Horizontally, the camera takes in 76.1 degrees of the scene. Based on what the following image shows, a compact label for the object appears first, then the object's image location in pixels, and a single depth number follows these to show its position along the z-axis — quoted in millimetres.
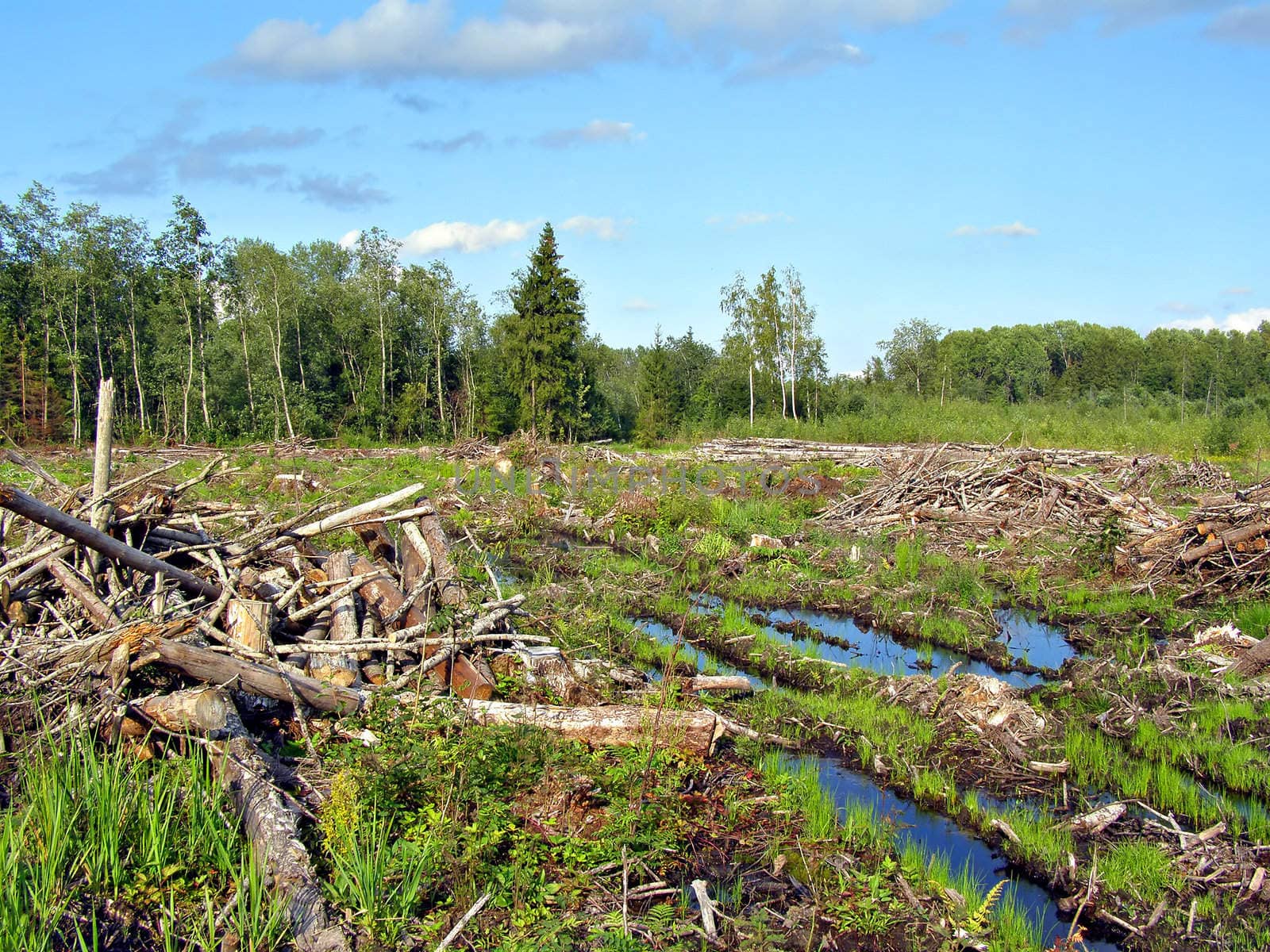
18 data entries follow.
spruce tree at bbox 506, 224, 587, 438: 41000
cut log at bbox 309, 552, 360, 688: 6215
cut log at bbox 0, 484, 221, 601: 5129
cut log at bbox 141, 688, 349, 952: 3541
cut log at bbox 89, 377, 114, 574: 5798
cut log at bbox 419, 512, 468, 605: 7574
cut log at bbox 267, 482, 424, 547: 7148
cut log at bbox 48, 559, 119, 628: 5871
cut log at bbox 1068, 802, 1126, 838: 5336
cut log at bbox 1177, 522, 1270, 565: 10470
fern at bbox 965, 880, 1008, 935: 4266
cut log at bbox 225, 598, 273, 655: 6152
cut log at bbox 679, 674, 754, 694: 7562
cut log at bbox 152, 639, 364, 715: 5016
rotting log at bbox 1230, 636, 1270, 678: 7375
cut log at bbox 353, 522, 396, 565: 8508
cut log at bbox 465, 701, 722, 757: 5777
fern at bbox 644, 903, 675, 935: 4000
